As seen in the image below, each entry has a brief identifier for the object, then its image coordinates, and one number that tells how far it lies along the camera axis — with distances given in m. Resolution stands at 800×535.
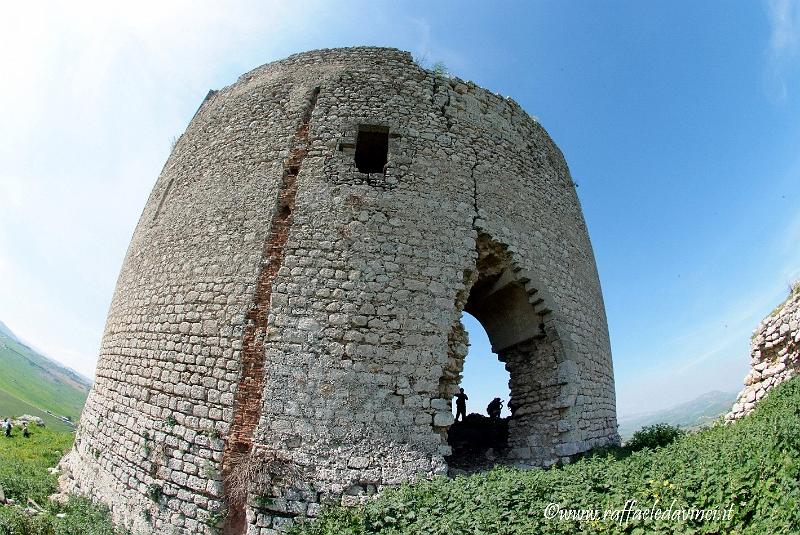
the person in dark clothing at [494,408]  10.99
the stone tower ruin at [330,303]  5.43
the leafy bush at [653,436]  7.78
